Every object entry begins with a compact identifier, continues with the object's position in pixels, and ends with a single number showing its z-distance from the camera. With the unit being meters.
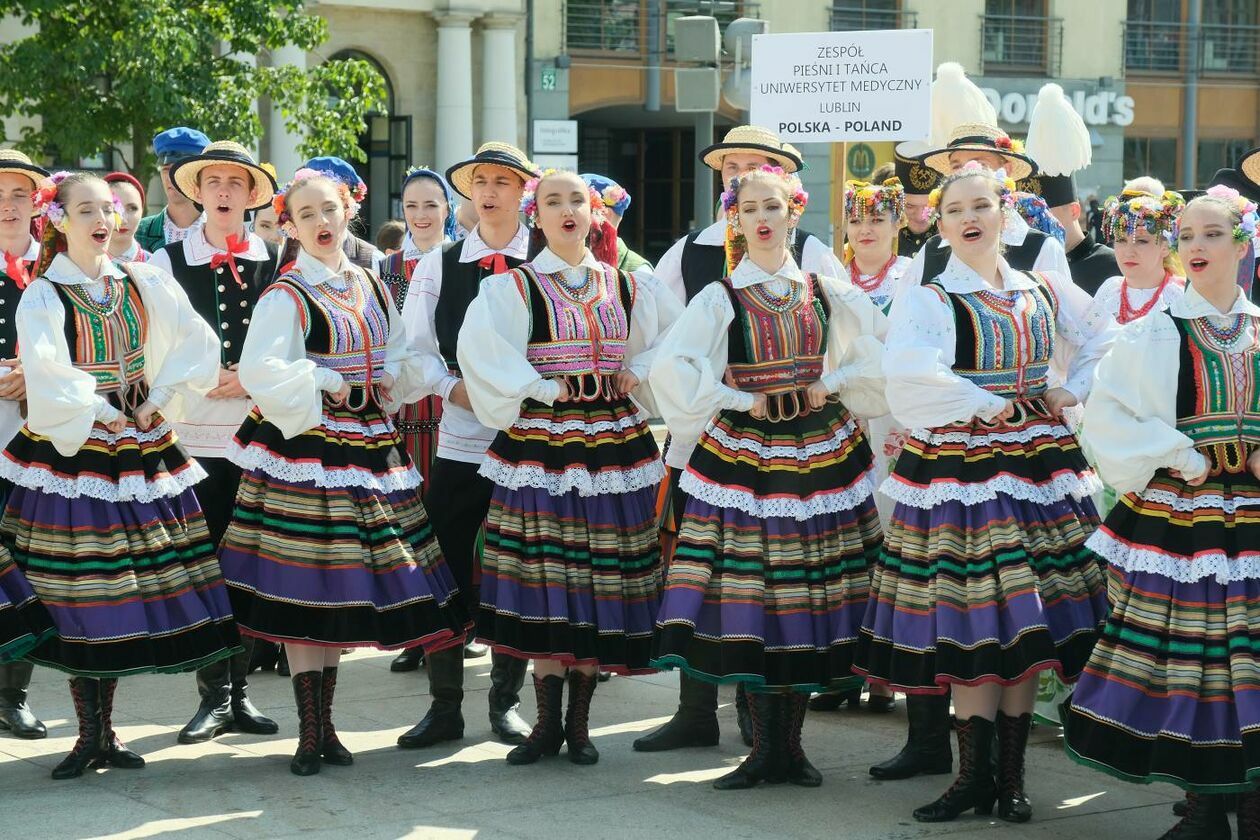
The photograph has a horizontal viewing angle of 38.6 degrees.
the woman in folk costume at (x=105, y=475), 5.39
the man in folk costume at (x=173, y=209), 7.46
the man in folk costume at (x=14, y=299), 5.99
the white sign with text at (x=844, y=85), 8.30
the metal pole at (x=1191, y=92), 28.64
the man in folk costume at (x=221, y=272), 6.38
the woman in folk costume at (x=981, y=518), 5.00
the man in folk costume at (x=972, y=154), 5.97
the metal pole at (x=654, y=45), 24.97
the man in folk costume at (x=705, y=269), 5.93
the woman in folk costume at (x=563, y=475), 5.62
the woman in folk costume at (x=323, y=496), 5.50
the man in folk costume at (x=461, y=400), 6.03
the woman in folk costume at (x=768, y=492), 5.32
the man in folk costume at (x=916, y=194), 7.43
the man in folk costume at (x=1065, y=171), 7.12
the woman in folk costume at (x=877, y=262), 6.49
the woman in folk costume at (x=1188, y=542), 4.52
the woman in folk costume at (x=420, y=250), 7.51
